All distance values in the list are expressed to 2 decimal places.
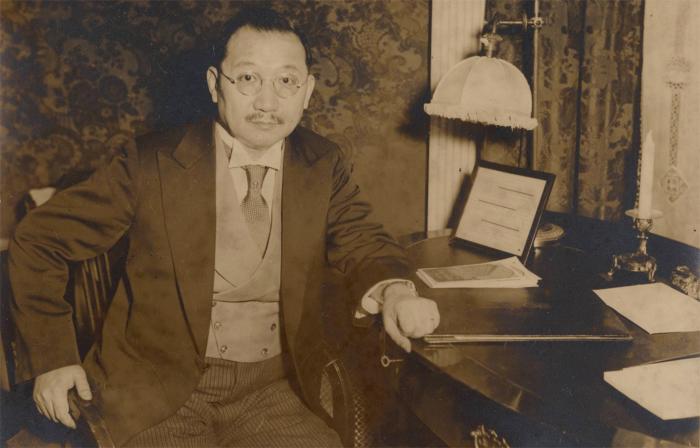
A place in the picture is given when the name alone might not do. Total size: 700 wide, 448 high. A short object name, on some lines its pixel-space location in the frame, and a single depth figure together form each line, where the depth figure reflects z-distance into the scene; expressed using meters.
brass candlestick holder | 1.54
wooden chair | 1.20
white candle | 1.49
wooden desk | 0.98
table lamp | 1.66
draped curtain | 2.01
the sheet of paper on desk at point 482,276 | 1.52
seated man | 1.30
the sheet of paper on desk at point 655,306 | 1.30
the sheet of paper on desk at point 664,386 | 0.99
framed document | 1.73
